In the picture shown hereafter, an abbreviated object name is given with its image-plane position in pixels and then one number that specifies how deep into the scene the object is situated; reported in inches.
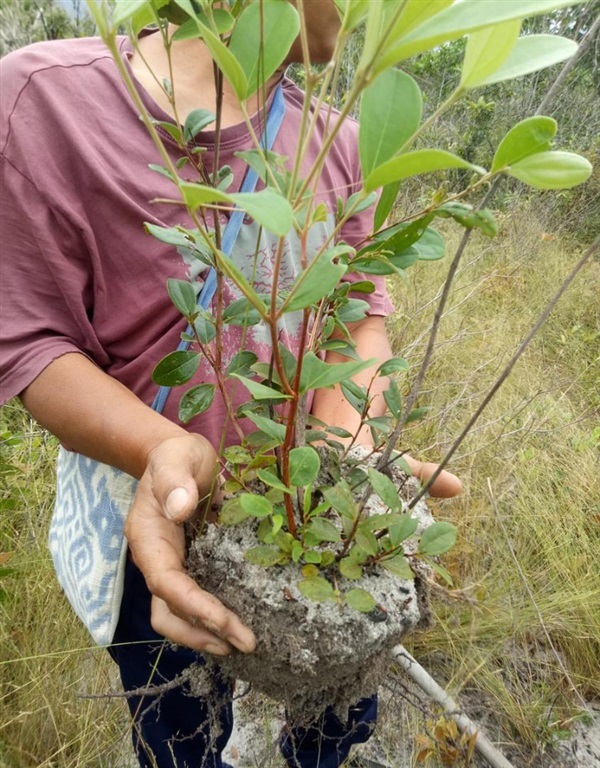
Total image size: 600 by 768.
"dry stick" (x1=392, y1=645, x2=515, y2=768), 37.6
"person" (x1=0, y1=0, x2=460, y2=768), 22.5
